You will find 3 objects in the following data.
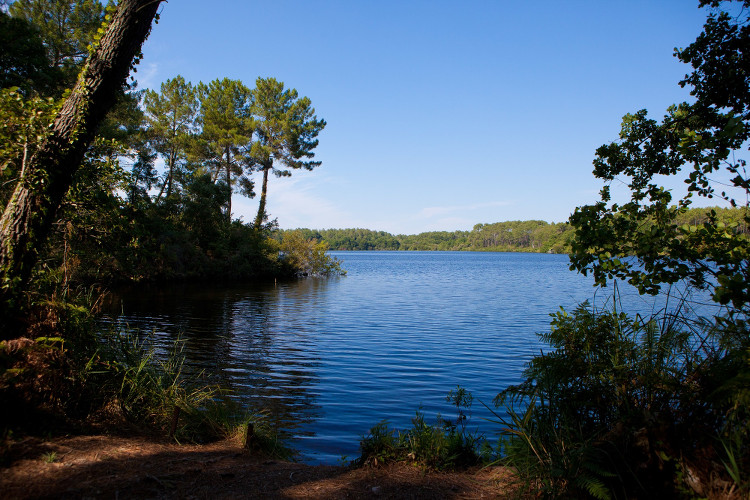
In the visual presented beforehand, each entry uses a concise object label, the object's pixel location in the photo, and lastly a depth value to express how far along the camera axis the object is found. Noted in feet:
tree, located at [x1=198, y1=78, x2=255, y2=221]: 136.87
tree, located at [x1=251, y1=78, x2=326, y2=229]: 143.74
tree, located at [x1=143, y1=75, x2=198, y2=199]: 136.15
